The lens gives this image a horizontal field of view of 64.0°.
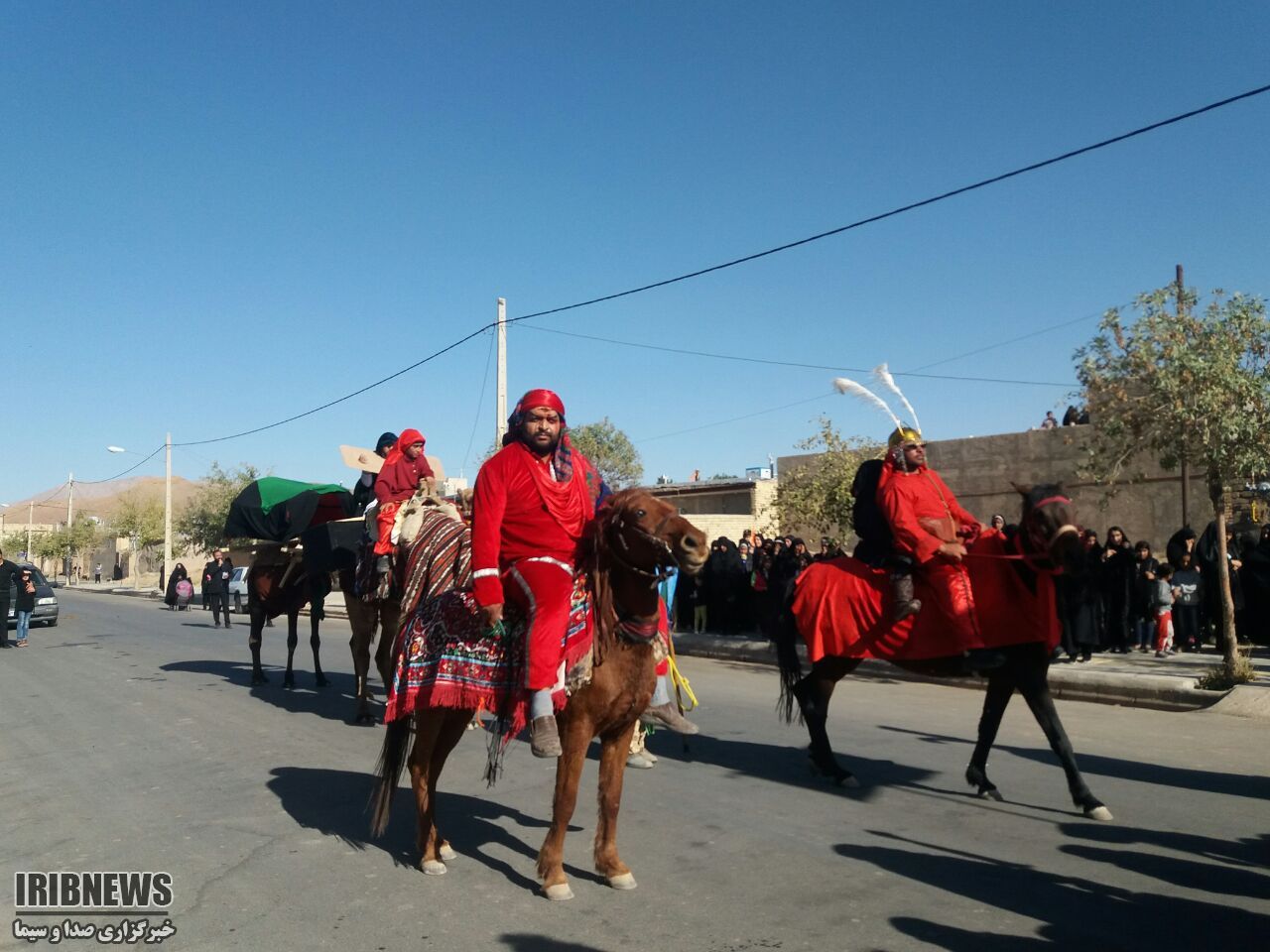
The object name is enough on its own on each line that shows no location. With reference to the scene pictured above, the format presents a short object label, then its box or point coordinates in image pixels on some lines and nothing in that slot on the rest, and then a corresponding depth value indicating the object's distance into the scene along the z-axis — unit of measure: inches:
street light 1872.5
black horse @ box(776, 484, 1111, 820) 245.3
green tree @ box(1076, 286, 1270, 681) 473.1
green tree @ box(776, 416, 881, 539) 836.0
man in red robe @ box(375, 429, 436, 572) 341.1
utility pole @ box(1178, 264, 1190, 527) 759.1
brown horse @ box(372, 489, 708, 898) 188.1
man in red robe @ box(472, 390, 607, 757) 186.9
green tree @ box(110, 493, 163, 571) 2819.9
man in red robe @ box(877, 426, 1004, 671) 266.4
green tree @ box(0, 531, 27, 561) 3808.1
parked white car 1261.1
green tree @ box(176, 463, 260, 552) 2215.4
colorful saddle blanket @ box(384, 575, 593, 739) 197.9
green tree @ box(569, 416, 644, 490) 2460.3
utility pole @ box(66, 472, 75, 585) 3157.0
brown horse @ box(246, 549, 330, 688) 496.1
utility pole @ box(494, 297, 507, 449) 905.5
